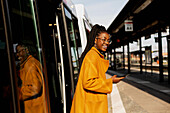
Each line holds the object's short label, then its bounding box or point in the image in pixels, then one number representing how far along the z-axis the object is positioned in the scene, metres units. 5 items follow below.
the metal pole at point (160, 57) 13.55
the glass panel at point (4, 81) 1.86
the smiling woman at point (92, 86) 2.20
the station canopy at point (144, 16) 11.05
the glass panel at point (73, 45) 4.80
